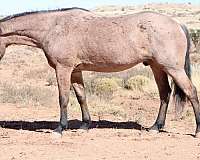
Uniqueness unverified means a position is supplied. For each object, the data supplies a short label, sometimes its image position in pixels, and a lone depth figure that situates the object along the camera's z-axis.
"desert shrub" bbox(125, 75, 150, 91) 18.42
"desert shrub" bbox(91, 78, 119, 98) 17.38
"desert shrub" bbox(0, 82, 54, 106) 14.46
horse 9.14
